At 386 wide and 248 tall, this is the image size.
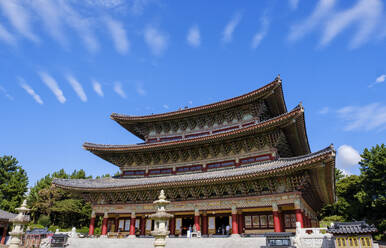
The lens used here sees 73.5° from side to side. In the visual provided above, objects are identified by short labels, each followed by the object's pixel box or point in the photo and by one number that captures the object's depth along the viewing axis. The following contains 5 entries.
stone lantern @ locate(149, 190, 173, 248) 10.74
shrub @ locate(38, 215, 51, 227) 44.19
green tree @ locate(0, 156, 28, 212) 41.62
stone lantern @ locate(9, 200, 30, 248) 16.96
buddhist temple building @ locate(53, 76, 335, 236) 19.25
